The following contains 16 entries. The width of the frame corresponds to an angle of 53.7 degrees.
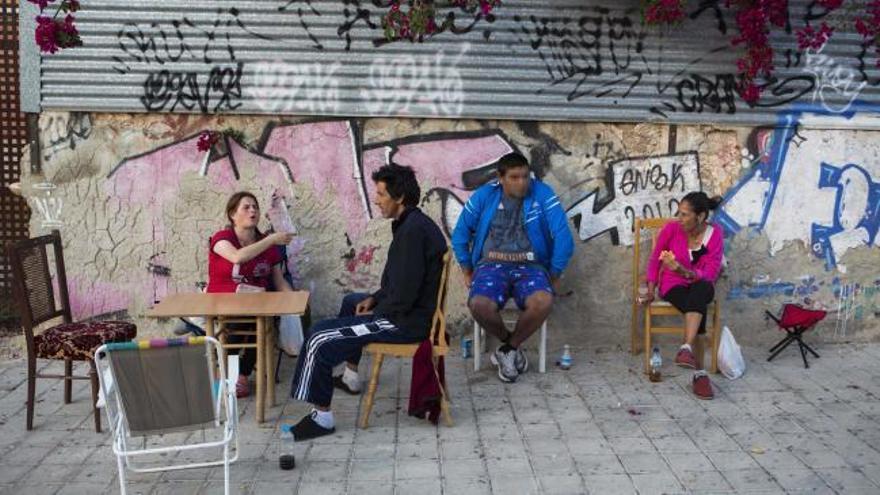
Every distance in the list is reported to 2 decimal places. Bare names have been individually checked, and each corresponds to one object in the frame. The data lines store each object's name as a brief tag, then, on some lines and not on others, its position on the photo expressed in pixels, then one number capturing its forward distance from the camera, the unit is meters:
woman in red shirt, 5.86
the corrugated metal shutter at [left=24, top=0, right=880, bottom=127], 6.64
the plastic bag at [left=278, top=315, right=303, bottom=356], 6.08
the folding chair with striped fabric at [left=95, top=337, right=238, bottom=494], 3.95
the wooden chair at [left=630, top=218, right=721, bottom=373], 6.41
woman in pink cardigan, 6.27
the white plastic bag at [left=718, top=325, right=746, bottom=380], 6.29
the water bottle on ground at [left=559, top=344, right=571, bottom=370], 6.59
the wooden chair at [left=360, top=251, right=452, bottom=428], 5.27
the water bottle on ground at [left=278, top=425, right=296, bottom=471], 4.70
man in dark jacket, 5.16
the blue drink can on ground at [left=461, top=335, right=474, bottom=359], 6.87
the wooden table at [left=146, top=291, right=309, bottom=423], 5.05
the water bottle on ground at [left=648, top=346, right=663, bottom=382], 6.24
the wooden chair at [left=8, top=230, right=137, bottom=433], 5.30
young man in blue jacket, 6.29
